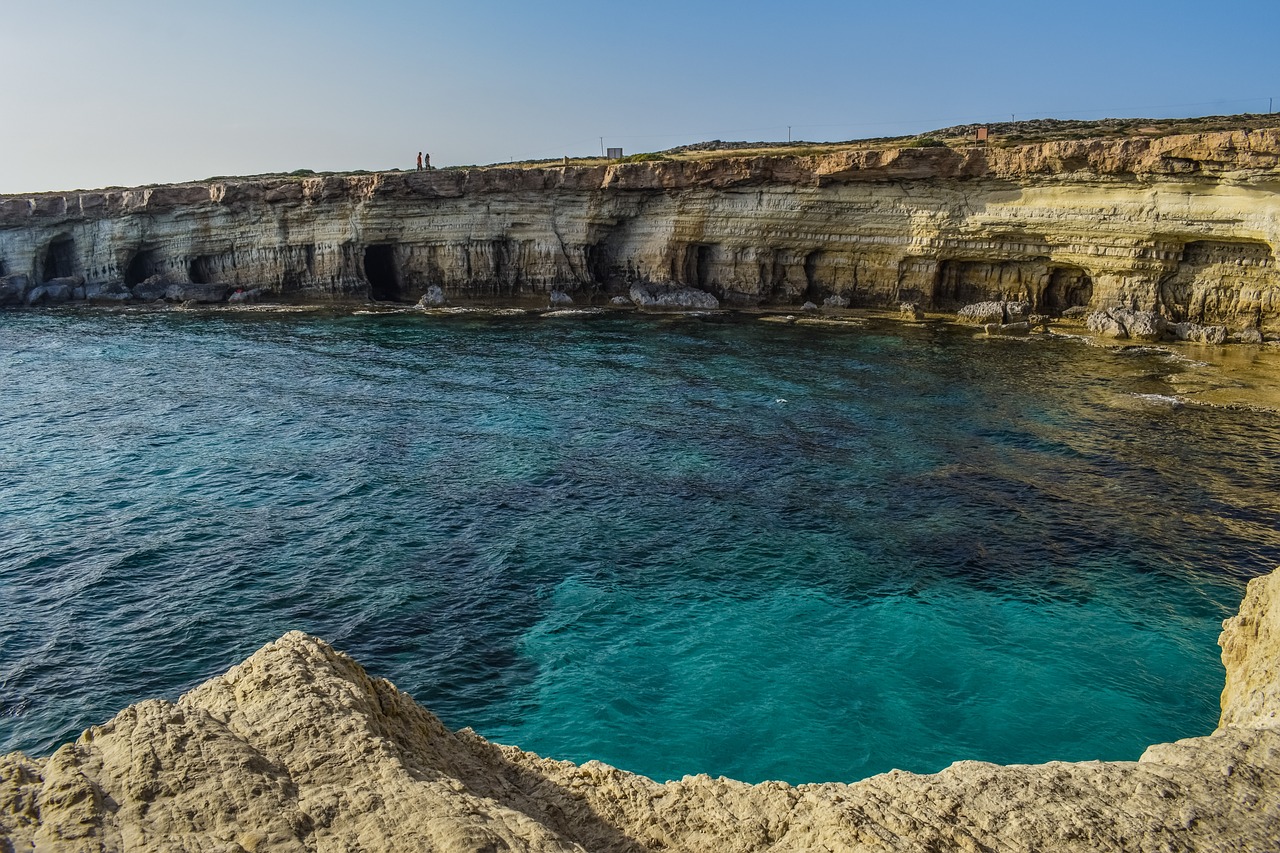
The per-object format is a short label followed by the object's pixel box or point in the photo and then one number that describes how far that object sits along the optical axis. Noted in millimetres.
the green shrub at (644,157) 62975
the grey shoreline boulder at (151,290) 59594
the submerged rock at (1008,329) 42281
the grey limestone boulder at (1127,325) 39781
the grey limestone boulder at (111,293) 59594
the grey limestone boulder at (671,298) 52000
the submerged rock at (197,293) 58281
